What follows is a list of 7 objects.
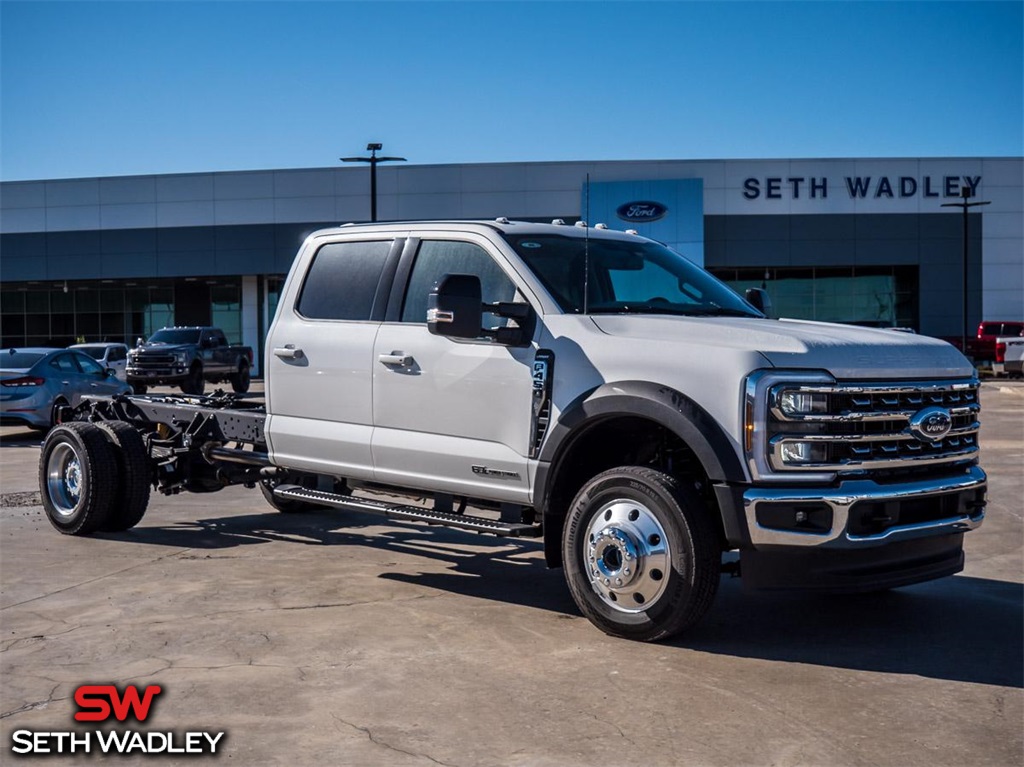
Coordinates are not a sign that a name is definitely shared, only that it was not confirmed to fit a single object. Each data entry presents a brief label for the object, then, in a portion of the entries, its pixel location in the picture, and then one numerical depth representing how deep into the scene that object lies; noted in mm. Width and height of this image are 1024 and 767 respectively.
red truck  44219
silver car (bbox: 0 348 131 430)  17000
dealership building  47781
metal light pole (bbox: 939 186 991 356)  43969
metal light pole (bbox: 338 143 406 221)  32375
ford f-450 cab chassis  5410
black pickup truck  29000
